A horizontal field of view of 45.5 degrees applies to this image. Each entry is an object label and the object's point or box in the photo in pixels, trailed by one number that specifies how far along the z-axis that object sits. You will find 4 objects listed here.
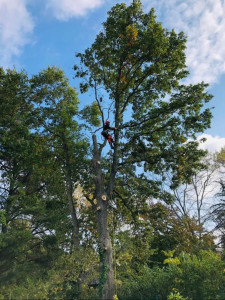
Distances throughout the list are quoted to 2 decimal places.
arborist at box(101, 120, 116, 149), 11.79
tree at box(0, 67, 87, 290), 13.41
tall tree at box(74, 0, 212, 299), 11.10
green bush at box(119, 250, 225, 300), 8.44
